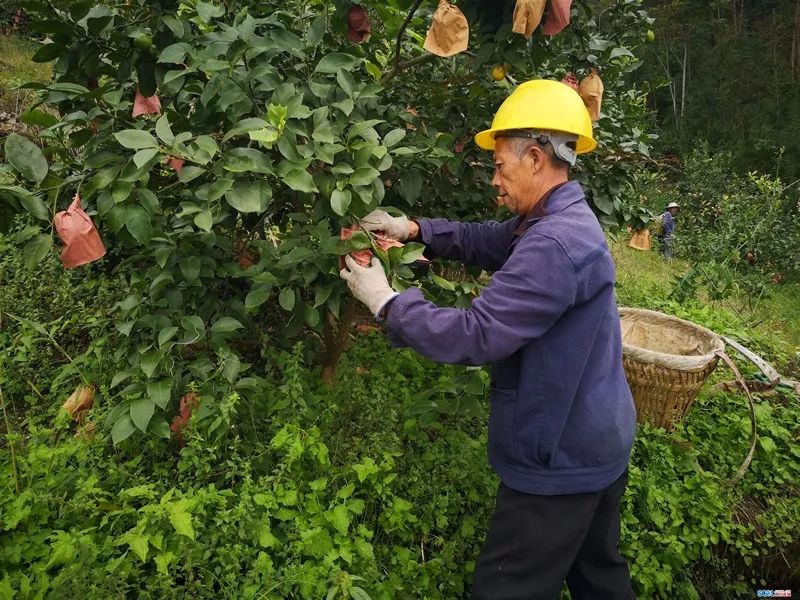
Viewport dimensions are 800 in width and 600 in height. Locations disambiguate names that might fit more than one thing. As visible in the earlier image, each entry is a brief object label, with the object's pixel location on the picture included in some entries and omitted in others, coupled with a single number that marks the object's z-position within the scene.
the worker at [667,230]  7.95
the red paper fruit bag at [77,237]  1.35
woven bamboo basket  2.50
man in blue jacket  1.30
